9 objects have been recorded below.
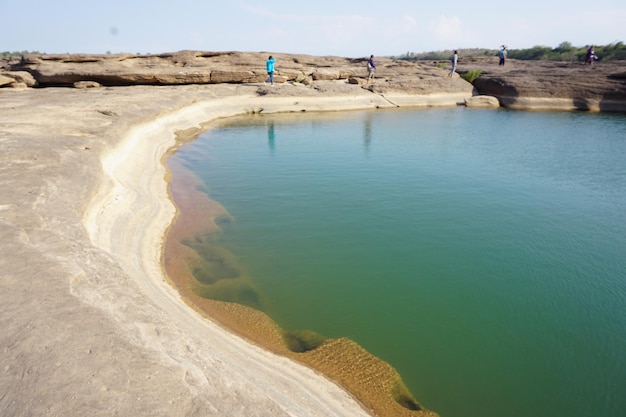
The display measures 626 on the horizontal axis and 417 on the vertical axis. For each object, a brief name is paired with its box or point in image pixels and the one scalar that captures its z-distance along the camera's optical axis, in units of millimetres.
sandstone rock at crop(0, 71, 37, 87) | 27266
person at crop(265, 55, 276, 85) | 30531
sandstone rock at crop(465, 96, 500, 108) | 32688
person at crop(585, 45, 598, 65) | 36647
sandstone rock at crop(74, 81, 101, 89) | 27234
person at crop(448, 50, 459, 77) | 35656
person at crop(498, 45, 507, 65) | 40844
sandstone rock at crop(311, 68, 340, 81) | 35969
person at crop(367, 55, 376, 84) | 33500
